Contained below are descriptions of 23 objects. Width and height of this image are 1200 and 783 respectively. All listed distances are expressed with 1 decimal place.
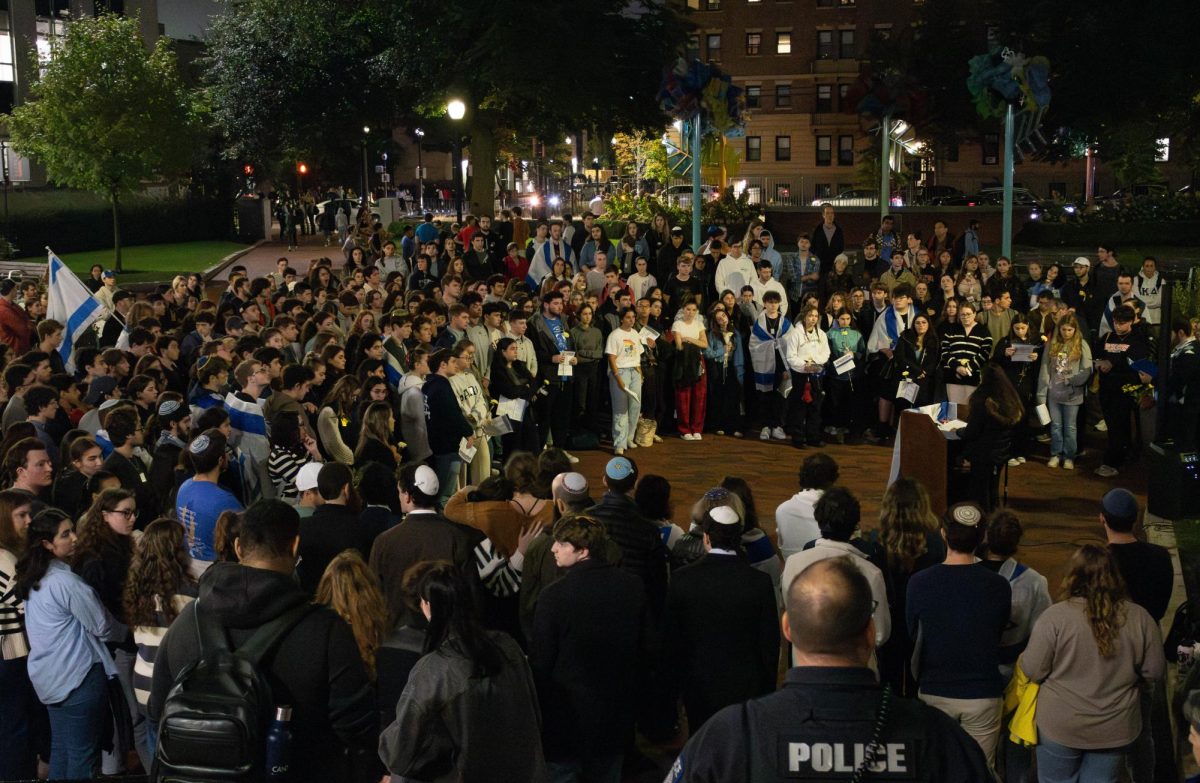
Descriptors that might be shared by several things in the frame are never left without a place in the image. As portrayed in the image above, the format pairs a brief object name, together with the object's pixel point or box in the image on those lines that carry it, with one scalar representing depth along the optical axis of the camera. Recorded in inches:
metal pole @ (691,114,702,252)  923.3
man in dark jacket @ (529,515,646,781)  245.9
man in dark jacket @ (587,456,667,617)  299.6
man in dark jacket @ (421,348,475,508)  489.7
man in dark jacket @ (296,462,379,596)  298.8
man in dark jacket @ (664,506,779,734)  260.7
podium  470.9
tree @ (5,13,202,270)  1492.4
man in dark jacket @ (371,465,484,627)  276.1
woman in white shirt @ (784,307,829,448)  653.9
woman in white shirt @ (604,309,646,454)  637.3
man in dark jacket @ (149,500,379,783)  194.9
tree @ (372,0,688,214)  1177.4
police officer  136.2
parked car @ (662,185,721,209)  1338.8
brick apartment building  2755.9
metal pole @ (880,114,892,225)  1026.7
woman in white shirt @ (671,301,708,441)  661.9
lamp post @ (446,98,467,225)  1161.4
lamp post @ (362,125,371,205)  1888.5
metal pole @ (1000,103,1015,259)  904.2
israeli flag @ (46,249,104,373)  601.6
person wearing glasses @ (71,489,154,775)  280.7
